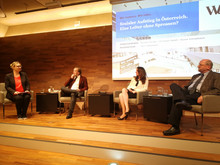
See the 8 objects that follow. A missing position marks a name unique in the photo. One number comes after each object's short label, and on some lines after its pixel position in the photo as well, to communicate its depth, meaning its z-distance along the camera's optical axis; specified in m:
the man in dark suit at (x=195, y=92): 2.52
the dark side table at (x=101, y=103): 3.75
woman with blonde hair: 3.59
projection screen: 3.72
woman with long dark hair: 3.54
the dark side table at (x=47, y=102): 4.22
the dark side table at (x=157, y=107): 3.13
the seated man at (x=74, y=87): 3.87
